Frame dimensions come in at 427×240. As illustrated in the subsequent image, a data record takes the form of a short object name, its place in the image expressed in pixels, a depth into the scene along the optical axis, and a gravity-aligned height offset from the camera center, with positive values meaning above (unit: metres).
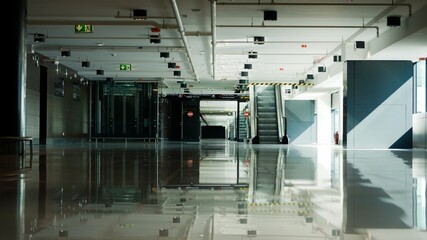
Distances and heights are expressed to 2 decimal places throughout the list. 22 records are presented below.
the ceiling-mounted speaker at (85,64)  27.60 +3.00
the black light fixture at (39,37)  20.72 +3.28
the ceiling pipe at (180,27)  15.34 +3.23
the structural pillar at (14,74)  9.96 +0.90
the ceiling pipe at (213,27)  15.18 +3.18
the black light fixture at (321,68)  27.88 +2.82
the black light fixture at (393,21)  16.56 +3.14
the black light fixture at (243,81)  35.78 +2.77
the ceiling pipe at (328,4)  15.65 +3.49
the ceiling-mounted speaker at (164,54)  23.86 +3.02
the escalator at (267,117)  33.62 +0.34
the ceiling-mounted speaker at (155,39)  19.87 +3.08
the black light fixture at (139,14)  16.80 +3.40
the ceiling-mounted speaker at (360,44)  20.62 +3.02
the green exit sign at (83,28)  19.06 +3.35
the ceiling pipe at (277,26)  18.64 +3.36
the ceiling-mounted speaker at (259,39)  20.41 +3.17
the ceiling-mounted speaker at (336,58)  23.96 +2.88
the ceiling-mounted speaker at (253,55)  23.82 +3.01
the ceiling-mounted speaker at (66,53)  24.22 +3.13
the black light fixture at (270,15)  16.22 +3.24
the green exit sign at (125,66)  29.72 +3.09
